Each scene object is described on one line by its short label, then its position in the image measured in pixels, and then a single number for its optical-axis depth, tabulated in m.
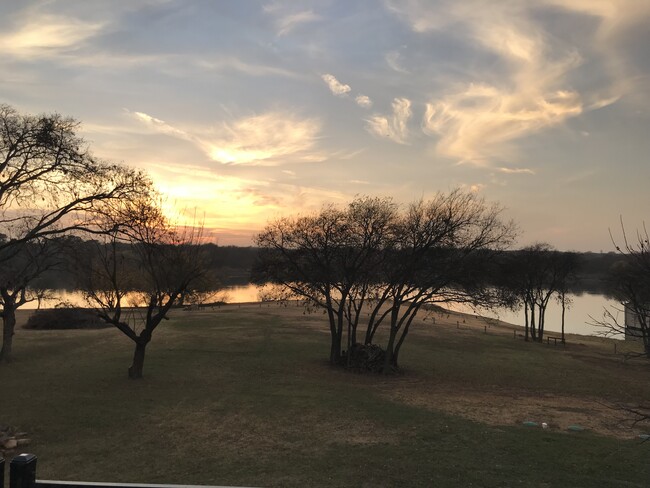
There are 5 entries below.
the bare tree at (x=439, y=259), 24.92
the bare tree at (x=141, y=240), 16.16
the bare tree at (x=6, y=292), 22.20
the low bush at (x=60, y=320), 40.88
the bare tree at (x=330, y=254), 25.88
